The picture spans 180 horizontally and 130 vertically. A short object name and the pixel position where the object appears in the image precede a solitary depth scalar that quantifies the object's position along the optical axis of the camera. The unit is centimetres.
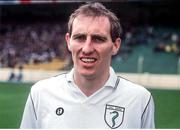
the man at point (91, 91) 202
